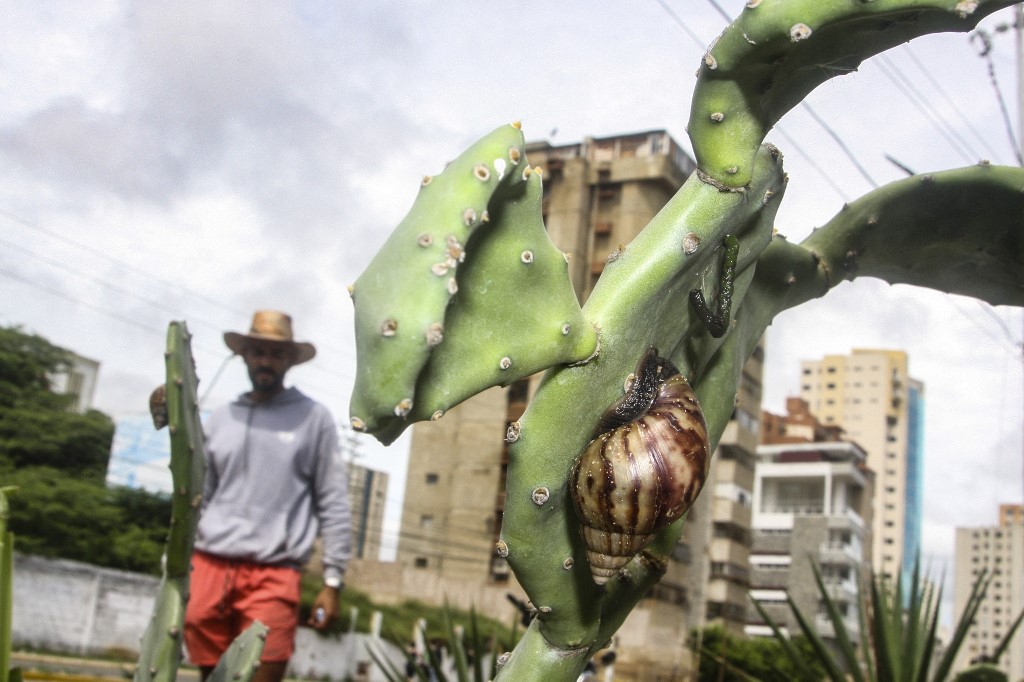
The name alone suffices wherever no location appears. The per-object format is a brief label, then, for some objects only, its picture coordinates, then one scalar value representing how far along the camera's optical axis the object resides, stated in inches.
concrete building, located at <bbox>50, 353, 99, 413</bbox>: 1744.6
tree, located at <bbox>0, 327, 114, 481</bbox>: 1071.6
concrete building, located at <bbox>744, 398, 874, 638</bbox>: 2377.2
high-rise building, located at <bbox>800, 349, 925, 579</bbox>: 3472.0
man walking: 121.7
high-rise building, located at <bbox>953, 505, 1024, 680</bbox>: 2185.0
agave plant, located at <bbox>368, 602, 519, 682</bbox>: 138.5
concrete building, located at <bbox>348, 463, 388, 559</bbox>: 1568.7
